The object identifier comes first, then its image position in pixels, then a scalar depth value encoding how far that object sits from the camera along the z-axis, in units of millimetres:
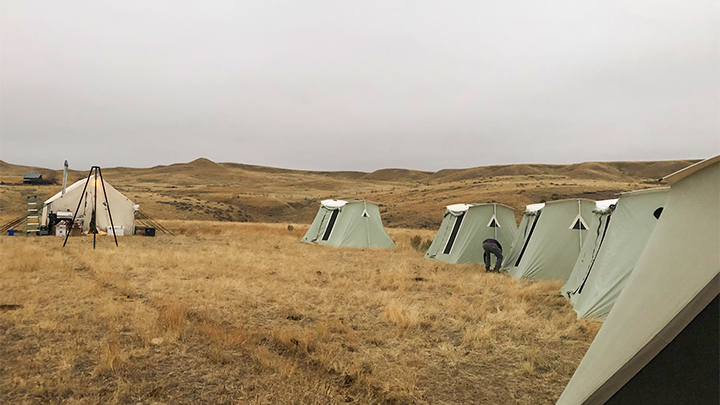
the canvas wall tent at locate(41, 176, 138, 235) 18312
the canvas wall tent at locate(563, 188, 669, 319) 6219
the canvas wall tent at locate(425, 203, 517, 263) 12938
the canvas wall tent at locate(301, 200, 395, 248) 17438
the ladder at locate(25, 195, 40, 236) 17841
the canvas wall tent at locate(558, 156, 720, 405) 2502
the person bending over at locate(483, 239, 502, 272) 11234
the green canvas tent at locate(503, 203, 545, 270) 11414
